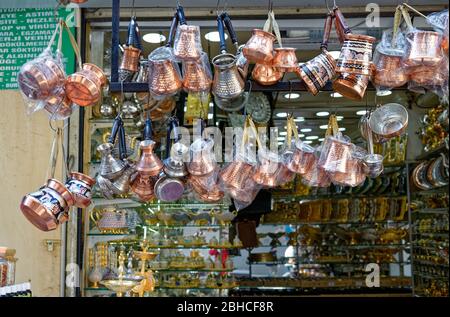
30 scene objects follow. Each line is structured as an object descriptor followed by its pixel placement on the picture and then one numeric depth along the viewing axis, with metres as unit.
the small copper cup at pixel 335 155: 2.58
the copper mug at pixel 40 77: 2.42
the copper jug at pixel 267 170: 2.68
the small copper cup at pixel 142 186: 2.75
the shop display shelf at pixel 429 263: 5.57
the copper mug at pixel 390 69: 2.44
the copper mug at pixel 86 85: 2.48
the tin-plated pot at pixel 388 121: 2.68
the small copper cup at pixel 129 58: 2.71
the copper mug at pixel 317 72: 2.46
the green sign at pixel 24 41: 3.78
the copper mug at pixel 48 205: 2.48
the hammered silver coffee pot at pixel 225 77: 2.49
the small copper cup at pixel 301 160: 2.67
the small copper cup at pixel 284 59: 2.41
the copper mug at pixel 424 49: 2.30
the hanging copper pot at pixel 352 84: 2.44
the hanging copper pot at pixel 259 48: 2.33
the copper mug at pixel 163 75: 2.48
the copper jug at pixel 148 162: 2.62
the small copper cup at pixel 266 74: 2.46
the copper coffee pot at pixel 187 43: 2.40
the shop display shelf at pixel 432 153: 5.45
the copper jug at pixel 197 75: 2.48
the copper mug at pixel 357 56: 2.41
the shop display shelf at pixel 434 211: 5.48
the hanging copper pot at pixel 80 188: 2.62
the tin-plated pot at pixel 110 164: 2.71
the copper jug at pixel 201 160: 2.64
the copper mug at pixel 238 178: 2.68
